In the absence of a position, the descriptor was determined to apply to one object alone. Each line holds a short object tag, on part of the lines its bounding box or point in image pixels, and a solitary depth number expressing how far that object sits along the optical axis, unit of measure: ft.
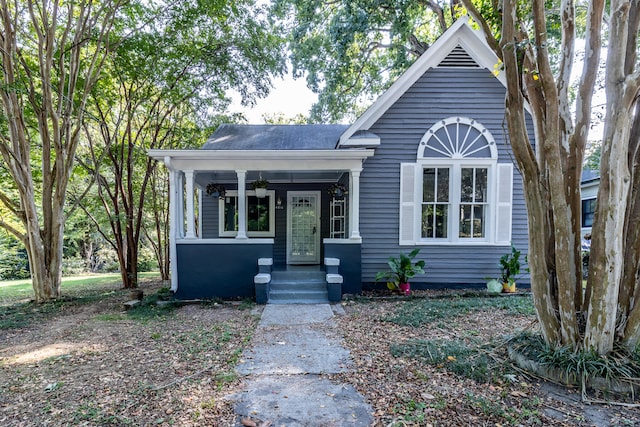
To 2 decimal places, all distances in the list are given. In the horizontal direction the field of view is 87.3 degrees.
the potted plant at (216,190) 24.67
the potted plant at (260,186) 22.35
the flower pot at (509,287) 20.86
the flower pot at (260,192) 22.43
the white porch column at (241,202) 20.35
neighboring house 39.07
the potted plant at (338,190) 23.21
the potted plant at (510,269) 20.52
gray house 21.68
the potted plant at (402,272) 20.26
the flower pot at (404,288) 20.68
